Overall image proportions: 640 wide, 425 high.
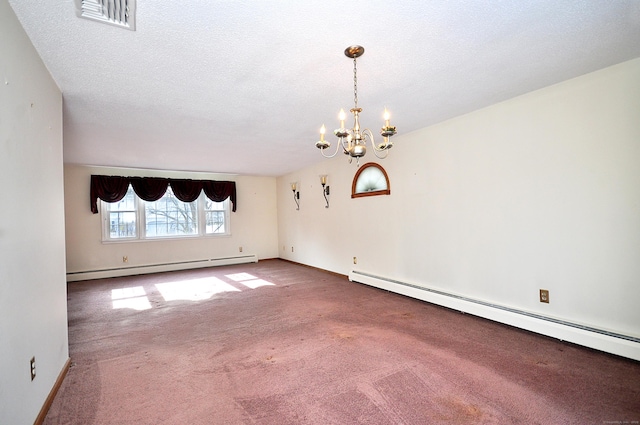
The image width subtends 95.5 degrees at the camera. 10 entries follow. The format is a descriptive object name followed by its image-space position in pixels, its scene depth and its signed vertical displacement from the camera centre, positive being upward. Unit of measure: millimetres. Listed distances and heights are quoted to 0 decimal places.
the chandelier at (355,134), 1924 +552
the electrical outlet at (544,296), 2770 -840
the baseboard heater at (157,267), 5648 -1011
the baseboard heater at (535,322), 2309 -1091
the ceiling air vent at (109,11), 1490 +1123
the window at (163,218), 6008 +65
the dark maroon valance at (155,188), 5691 +701
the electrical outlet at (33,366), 1658 -813
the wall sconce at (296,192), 6902 +572
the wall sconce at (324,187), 5694 +580
